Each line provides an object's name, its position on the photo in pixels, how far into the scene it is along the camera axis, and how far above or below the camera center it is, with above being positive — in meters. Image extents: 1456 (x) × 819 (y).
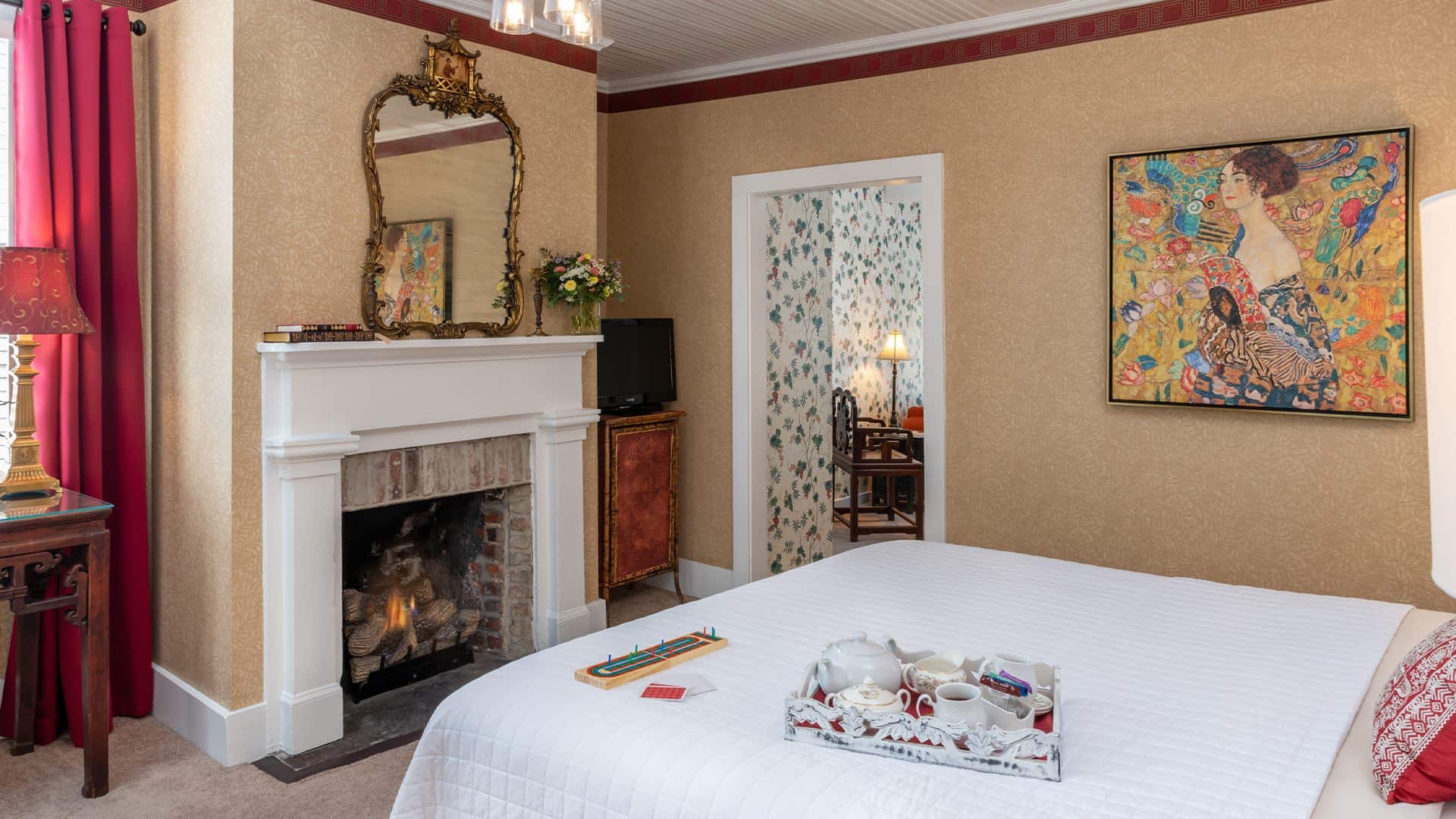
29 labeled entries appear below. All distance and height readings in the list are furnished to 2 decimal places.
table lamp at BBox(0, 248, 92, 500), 2.77 +0.24
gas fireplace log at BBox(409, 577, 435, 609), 3.96 -0.79
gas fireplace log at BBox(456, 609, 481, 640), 4.10 -0.93
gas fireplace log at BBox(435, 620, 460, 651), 3.99 -0.97
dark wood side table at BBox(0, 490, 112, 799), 2.79 -0.50
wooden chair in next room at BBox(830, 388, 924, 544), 6.29 -0.44
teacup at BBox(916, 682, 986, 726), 1.81 -0.58
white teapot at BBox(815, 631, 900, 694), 1.96 -0.55
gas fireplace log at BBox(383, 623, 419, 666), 3.80 -0.98
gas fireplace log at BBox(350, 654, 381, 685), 3.64 -1.00
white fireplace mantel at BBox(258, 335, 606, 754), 3.20 -0.15
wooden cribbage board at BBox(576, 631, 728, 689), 2.12 -0.60
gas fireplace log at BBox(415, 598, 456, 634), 3.94 -0.88
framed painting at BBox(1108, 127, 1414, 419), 3.32 +0.41
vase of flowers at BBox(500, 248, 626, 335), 4.01 +0.47
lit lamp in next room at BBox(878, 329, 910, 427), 8.12 +0.34
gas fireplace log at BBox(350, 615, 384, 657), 3.65 -0.89
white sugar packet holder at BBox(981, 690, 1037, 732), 1.76 -0.59
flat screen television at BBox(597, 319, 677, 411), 4.81 +0.16
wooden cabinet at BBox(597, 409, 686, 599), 4.66 -0.49
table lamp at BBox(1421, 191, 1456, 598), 0.79 +0.01
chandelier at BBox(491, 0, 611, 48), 2.09 +0.81
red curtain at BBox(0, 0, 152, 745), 3.13 +0.41
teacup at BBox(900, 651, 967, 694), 1.99 -0.58
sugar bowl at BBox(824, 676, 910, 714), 1.86 -0.58
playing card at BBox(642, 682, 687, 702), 2.03 -0.61
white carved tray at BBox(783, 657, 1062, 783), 1.67 -0.61
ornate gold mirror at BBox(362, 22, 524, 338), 3.47 +0.72
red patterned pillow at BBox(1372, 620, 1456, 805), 1.57 -0.57
